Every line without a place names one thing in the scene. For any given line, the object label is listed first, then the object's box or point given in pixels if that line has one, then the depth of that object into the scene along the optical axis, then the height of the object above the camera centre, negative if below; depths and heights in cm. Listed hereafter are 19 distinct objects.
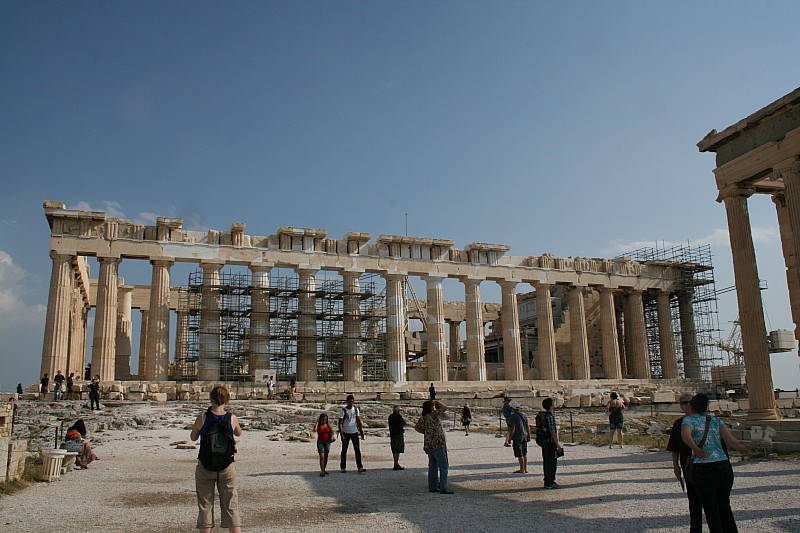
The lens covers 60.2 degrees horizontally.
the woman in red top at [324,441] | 1287 -82
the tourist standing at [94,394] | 2523 +35
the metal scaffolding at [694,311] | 4988 +569
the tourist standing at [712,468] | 668 -81
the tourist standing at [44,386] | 2930 +83
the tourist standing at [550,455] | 1095 -102
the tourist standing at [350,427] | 1326 -60
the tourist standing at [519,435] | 1238 -78
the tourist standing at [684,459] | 732 -85
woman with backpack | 677 -69
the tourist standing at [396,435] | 1336 -78
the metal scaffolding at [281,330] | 3834 +394
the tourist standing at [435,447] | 1071 -84
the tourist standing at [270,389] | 3334 +45
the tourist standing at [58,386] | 2829 +75
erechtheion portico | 1572 +483
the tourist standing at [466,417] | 2230 -79
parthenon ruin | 3478 +527
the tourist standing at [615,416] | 1705 -70
